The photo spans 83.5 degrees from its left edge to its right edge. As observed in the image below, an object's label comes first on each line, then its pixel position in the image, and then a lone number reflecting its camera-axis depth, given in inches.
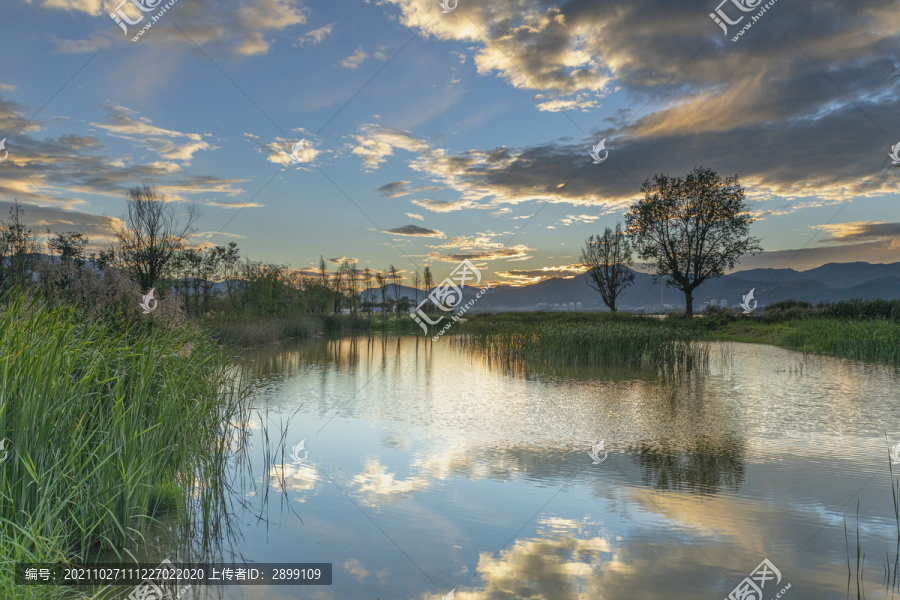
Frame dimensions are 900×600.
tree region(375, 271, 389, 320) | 2948.6
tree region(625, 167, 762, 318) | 1419.8
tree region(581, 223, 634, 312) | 1969.7
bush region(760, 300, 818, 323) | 1332.4
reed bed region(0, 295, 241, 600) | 147.5
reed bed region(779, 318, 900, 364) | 764.6
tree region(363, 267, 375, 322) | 2900.8
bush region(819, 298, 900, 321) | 1090.1
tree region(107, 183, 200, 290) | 775.7
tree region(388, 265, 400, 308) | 2955.2
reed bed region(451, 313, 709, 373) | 695.1
